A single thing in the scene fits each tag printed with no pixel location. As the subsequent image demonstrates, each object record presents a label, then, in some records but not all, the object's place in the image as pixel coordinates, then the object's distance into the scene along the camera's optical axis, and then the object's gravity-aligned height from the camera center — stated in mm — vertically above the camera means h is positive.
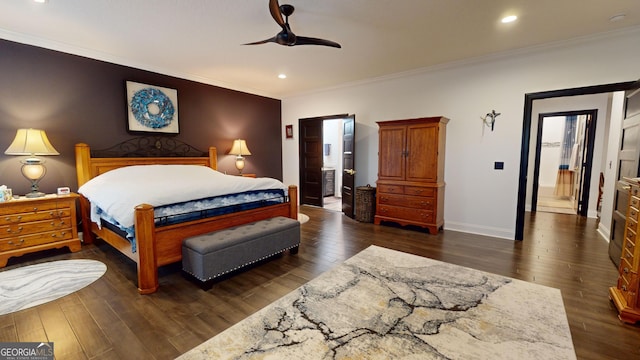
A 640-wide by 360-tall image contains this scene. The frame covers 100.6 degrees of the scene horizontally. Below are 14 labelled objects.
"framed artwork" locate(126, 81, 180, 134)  4133 +783
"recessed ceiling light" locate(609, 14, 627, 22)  2732 +1512
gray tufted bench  2439 -895
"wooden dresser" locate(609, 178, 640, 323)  1976 -827
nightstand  2918 -813
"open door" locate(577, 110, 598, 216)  5113 -11
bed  2375 -662
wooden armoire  4129 -199
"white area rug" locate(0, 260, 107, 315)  2271 -1231
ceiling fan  2338 +1245
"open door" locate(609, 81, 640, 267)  2738 +5
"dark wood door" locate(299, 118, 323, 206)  6121 -61
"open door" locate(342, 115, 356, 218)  5289 -160
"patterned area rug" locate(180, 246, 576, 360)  1696 -1207
